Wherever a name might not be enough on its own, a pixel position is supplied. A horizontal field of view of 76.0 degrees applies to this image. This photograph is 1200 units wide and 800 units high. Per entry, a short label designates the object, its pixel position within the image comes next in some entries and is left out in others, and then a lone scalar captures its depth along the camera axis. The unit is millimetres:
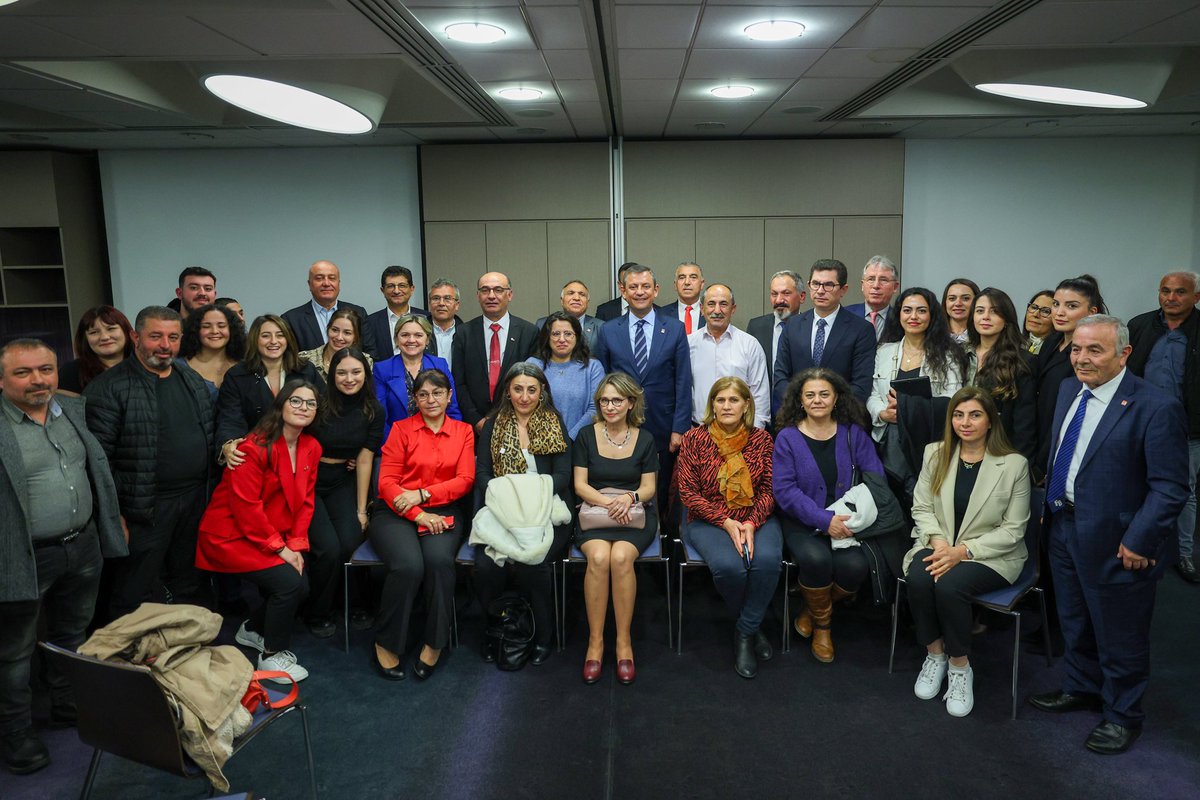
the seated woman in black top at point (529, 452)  3701
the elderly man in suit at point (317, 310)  5047
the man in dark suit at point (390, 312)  5109
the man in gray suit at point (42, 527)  2717
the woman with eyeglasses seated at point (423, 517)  3555
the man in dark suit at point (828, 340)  4164
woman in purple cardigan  3584
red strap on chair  2445
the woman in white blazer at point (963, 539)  3238
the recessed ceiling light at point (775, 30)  3859
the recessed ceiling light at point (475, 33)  3825
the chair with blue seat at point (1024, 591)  3165
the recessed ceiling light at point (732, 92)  5289
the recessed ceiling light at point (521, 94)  5242
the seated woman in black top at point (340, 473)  3830
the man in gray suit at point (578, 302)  4966
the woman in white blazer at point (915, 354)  3757
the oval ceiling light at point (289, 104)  5055
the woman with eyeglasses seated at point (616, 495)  3590
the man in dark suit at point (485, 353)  4523
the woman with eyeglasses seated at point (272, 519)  3459
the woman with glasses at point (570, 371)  4254
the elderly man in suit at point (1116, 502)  2734
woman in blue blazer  4145
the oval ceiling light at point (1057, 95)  5293
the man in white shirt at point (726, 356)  4402
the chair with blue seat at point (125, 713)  2055
